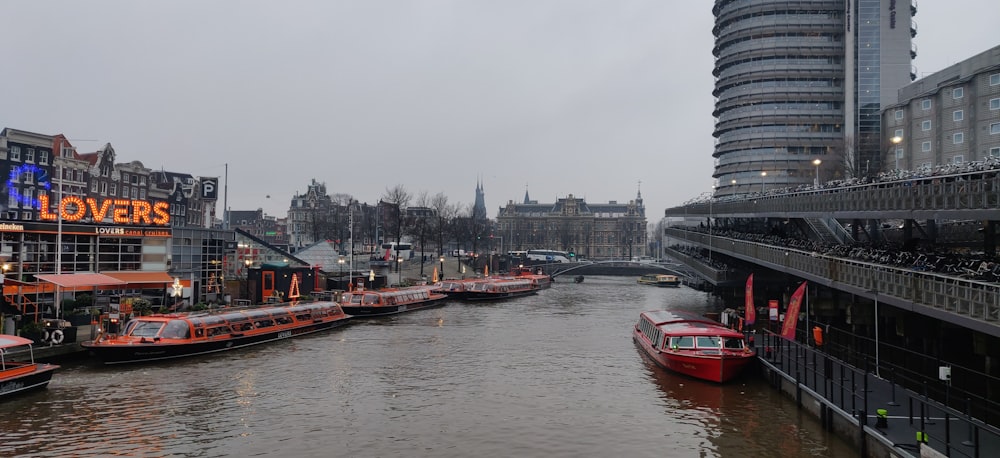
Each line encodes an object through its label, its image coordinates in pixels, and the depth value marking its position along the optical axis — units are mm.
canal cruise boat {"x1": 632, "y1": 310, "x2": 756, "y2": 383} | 34125
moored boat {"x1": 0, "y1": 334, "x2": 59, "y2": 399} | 28406
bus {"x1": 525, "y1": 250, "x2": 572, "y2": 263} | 171925
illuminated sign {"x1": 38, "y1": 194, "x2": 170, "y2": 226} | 45969
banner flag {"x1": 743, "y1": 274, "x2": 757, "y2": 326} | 41250
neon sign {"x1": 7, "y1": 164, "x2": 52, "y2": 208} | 80738
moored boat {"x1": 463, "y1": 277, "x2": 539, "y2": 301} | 87562
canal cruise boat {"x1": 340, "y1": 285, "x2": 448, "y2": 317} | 64938
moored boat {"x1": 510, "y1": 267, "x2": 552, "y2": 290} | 109675
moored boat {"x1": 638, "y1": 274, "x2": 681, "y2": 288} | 123938
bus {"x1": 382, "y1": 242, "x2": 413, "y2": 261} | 129337
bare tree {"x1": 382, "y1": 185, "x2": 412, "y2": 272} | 104681
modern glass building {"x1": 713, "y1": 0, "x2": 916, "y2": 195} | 118750
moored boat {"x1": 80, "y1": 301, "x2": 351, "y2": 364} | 36844
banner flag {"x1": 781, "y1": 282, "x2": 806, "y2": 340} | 34594
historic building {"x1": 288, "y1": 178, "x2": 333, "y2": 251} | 163100
